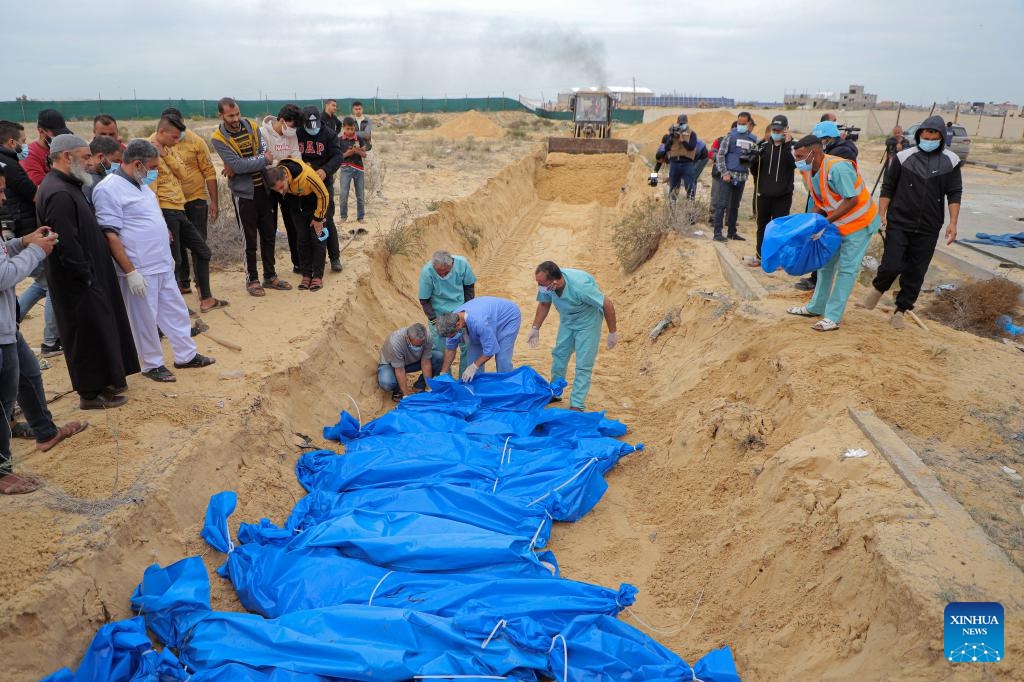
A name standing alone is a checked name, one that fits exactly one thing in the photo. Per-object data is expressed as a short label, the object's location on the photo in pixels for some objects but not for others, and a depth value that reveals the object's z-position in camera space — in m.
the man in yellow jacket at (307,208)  6.58
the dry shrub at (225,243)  8.08
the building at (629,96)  76.75
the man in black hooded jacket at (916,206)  5.34
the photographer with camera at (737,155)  8.89
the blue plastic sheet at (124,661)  2.94
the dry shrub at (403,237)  9.09
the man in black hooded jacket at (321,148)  7.23
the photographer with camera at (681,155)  10.59
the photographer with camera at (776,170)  7.58
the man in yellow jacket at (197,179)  6.10
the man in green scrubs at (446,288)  6.38
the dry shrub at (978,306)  7.16
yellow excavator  25.16
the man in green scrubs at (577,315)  5.82
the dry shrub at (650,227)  10.12
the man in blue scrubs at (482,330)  5.83
